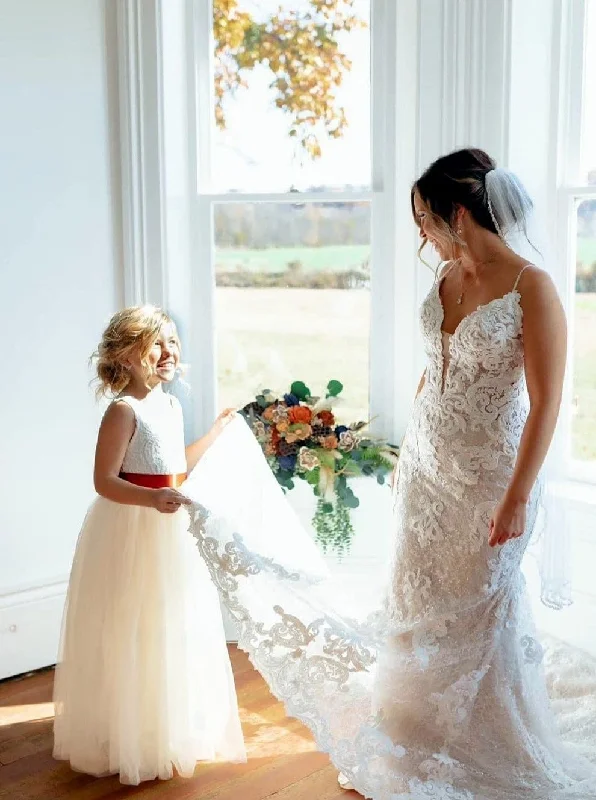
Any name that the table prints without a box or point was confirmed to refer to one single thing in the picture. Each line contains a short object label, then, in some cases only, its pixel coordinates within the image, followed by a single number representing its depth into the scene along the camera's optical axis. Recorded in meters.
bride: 2.37
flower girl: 2.66
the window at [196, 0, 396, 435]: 3.47
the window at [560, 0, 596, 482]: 3.13
